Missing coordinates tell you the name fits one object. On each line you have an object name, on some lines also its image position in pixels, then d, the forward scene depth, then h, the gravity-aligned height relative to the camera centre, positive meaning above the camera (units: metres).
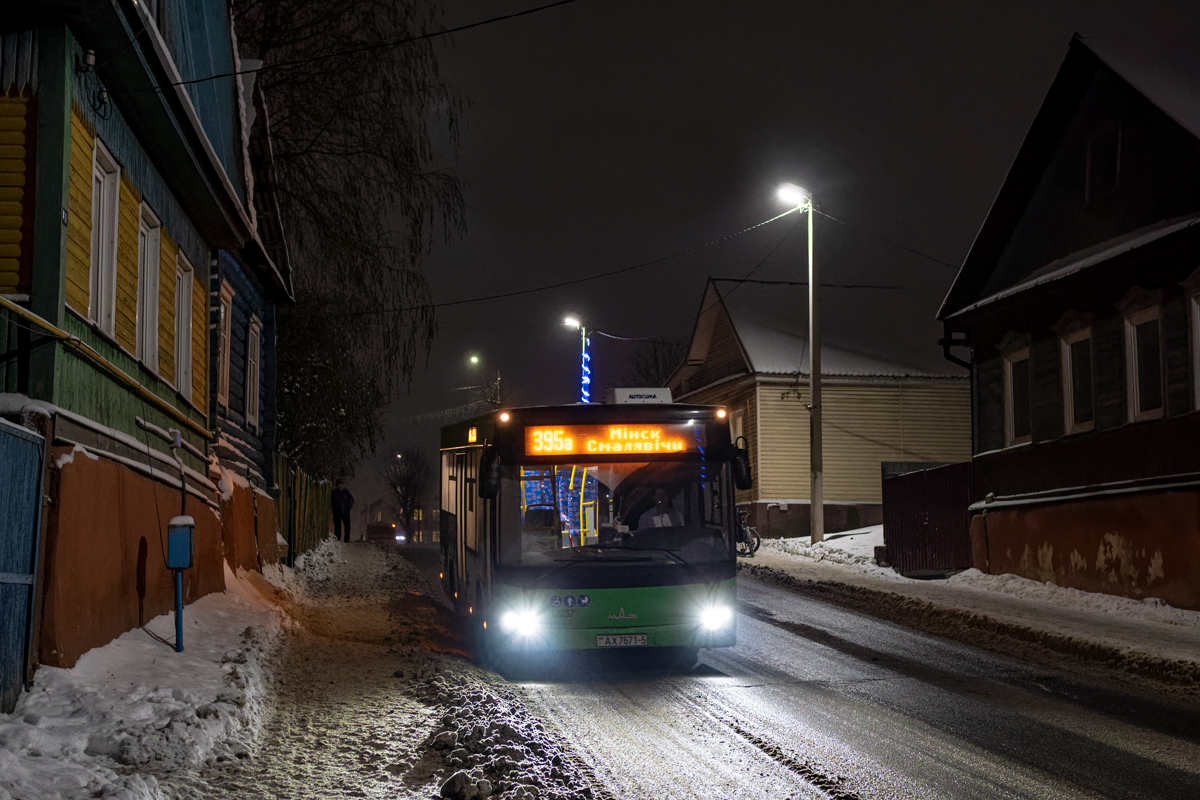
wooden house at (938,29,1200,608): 16.47 +2.76
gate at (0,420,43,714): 6.45 -0.29
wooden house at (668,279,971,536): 35.59 +2.37
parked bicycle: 26.32 -1.18
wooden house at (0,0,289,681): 8.09 +1.96
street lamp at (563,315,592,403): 43.47 +5.16
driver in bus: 11.02 -0.19
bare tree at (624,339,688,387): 74.06 +9.08
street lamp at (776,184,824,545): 26.20 +2.63
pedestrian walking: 30.77 -0.18
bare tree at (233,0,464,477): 19.55 +6.61
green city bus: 10.64 -0.33
